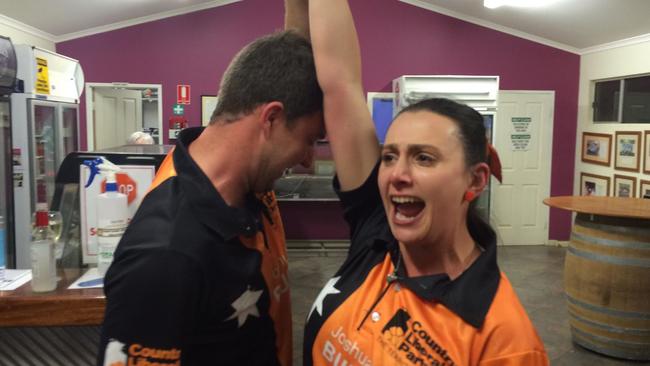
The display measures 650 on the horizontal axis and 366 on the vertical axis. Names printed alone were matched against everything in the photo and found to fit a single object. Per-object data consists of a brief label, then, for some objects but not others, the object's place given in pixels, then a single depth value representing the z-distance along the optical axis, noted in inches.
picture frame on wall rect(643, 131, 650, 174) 217.8
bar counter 54.6
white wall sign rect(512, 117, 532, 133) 282.7
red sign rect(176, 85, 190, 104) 274.5
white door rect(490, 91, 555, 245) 281.7
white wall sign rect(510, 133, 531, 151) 284.4
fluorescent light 199.6
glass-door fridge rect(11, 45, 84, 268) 155.8
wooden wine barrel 130.4
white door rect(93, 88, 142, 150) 283.4
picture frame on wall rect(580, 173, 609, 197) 253.4
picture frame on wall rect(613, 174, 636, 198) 229.0
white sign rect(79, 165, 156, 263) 62.3
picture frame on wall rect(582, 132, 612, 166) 250.4
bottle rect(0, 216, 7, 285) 62.0
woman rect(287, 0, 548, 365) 39.5
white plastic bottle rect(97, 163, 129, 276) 57.6
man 35.3
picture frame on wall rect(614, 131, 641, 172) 226.1
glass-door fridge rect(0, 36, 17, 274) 152.8
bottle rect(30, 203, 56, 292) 56.7
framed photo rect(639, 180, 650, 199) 217.2
